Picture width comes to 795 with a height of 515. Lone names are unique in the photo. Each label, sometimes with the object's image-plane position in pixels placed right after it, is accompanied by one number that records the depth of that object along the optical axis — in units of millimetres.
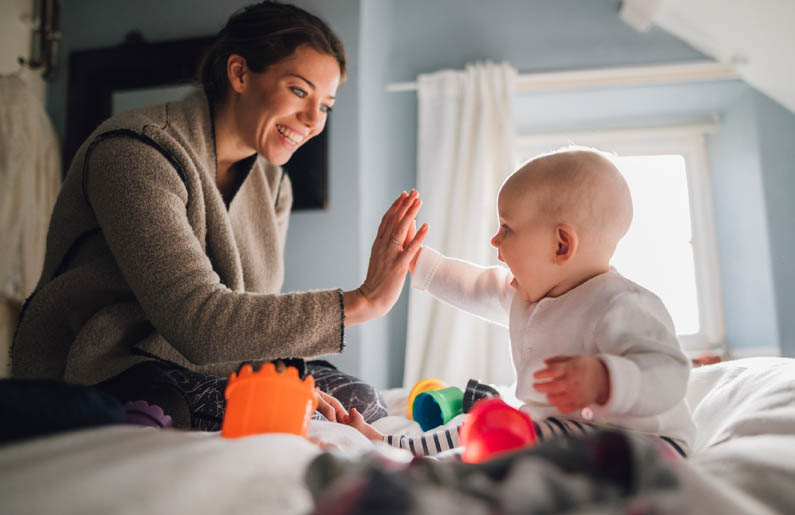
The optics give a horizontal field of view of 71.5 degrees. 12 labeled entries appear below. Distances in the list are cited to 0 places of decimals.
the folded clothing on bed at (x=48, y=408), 518
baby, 742
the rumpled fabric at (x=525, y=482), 360
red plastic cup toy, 682
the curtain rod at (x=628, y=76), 2367
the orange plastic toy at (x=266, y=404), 733
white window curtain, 2322
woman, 952
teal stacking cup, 1211
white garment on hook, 2049
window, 2707
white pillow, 779
